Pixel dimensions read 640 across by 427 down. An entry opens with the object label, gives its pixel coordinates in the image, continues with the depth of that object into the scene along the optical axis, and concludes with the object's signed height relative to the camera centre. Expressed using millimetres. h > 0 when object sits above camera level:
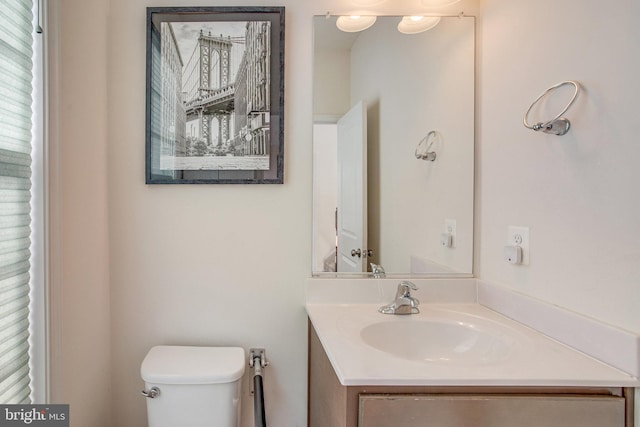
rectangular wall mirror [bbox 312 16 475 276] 1420 +236
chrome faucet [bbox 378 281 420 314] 1274 -349
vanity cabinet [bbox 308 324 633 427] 790 -451
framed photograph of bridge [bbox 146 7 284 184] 1405 +435
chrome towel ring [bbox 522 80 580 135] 953 +236
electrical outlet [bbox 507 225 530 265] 1139 -106
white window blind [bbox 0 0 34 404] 941 +30
